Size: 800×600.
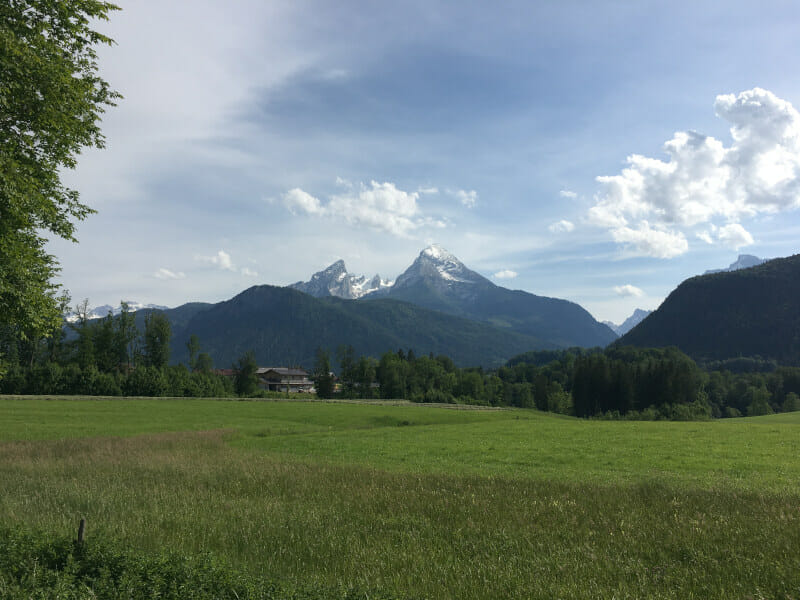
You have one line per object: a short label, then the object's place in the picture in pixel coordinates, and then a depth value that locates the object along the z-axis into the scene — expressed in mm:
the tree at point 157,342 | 132875
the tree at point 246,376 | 140875
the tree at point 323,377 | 148125
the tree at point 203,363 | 174500
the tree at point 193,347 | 161075
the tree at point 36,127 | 17562
